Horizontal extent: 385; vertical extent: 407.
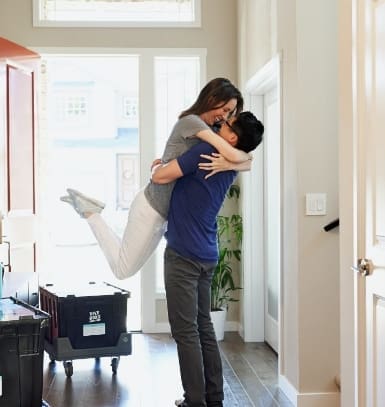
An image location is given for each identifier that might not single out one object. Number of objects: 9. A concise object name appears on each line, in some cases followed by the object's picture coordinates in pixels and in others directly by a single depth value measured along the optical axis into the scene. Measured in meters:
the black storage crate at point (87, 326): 3.67
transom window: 4.82
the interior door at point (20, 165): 4.13
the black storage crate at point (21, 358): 2.56
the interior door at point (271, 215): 4.27
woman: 2.59
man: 2.61
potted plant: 4.63
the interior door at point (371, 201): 2.01
